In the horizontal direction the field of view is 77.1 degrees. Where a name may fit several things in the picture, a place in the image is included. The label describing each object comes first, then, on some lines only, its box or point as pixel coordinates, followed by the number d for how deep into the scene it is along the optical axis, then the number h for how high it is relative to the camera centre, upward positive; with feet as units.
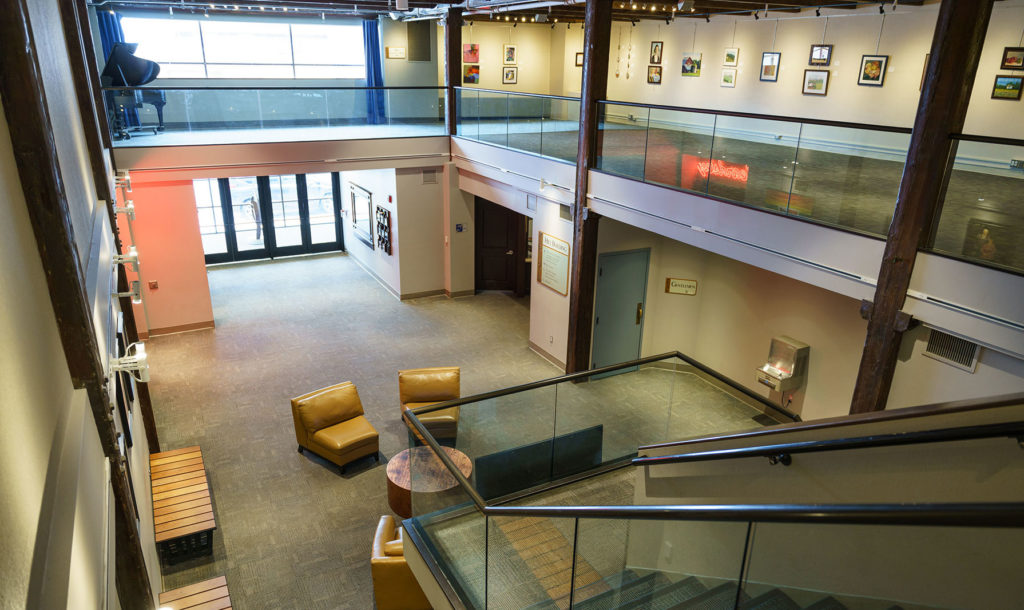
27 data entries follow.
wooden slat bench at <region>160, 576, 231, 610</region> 18.29 -14.23
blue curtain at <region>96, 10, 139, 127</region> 42.42 +2.91
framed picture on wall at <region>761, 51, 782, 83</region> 39.06 +1.41
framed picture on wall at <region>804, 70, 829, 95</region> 36.32 +0.50
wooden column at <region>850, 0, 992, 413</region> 16.28 -2.08
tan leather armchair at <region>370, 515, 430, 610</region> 19.33 -14.25
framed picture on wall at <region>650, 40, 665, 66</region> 47.39 +2.60
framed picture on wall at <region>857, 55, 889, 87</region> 33.06 +1.11
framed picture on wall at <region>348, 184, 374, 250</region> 48.75 -9.73
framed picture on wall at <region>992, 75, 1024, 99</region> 27.35 +0.31
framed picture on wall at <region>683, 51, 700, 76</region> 44.74 +1.64
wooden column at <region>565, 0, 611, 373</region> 28.91 -4.89
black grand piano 35.09 -0.96
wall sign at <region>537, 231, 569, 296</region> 34.35 -9.32
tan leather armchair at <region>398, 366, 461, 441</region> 29.55 -13.23
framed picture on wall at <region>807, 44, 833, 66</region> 35.76 +1.93
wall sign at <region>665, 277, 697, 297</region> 34.94 -10.21
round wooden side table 17.76 -11.36
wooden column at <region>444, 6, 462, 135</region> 40.22 +1.72
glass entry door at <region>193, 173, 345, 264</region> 51.26 -10.69
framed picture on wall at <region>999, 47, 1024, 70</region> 27.02 +1.47
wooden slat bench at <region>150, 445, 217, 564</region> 21.24 -13.96
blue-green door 33.58 -11.14
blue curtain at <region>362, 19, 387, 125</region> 50.21 +2.23
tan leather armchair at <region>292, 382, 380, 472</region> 26.84 -14.07
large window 45.65 +2.19
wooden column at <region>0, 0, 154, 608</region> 8.46 -1.67
